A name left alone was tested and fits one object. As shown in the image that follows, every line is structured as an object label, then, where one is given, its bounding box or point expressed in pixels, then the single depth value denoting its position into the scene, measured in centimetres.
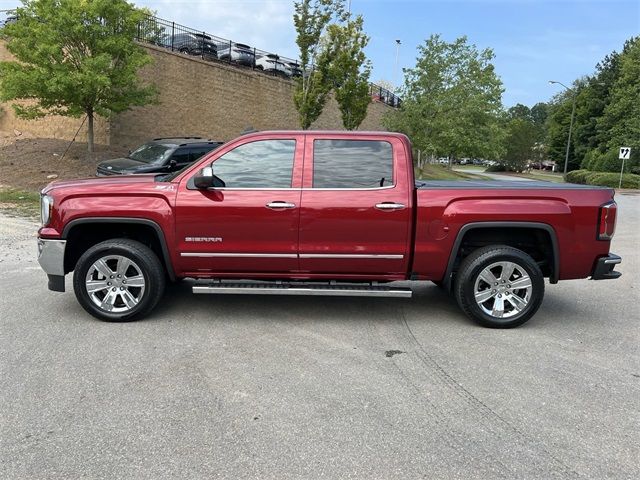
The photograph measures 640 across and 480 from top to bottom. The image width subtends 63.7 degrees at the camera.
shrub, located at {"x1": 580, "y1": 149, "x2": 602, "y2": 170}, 5035
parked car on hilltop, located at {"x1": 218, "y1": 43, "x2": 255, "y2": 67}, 2721
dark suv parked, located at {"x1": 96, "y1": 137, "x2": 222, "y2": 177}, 1235
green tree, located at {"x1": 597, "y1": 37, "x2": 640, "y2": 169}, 4378
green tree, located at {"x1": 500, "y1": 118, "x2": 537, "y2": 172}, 6719
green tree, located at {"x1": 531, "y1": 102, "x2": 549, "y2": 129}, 16545
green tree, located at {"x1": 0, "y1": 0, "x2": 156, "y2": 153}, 1475
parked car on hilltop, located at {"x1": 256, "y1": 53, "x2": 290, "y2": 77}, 2969
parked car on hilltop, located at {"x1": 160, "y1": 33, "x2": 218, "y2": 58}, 2417
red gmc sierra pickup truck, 488
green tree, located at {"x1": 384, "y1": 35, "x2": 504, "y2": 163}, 3338
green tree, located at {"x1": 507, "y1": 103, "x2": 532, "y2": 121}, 15823
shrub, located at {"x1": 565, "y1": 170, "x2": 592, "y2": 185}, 4267
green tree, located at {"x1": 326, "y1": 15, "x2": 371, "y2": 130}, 2142
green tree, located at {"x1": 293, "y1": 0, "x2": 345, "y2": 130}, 2030
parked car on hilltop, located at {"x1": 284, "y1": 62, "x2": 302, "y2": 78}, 3031
